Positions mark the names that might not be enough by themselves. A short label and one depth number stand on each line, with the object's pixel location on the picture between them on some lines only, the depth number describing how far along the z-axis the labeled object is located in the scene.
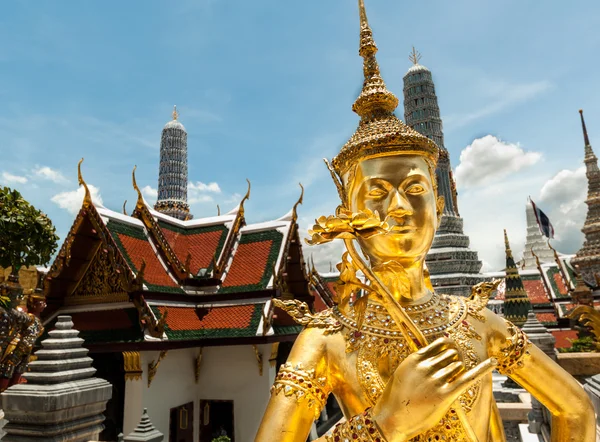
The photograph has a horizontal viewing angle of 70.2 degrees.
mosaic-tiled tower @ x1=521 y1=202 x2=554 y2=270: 42.66
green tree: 6.12
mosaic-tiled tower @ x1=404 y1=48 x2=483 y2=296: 23.92
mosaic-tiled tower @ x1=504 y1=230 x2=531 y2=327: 15.27
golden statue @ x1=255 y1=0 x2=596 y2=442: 1.54
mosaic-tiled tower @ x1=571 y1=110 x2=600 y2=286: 21.31
